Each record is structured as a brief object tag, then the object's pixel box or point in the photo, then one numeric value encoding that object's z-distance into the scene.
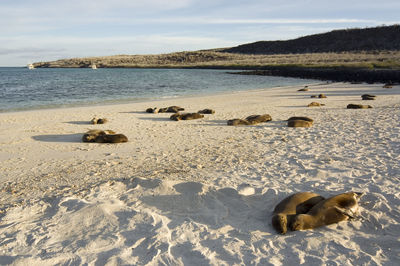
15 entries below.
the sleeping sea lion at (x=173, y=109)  14.16
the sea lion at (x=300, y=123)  9.84
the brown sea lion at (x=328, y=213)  3.89
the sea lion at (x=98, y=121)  11.47
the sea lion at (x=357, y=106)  13.48
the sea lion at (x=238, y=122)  10.45
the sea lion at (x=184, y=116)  11.86
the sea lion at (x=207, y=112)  13.36
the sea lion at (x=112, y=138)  8.41
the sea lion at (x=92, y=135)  8.62
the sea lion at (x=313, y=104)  14.87
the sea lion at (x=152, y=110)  13.93
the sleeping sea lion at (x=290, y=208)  3.86
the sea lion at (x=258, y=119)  10.55
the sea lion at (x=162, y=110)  14.19
